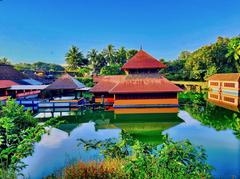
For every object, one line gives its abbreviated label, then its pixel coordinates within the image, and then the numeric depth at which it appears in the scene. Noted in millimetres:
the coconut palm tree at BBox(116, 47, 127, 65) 48206
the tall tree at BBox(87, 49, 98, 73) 51539
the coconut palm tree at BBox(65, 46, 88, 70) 48863
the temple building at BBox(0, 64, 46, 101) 24549
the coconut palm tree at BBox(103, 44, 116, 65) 50318
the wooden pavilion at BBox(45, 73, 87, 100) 20806
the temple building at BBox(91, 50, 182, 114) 19092
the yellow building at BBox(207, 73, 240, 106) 24258
